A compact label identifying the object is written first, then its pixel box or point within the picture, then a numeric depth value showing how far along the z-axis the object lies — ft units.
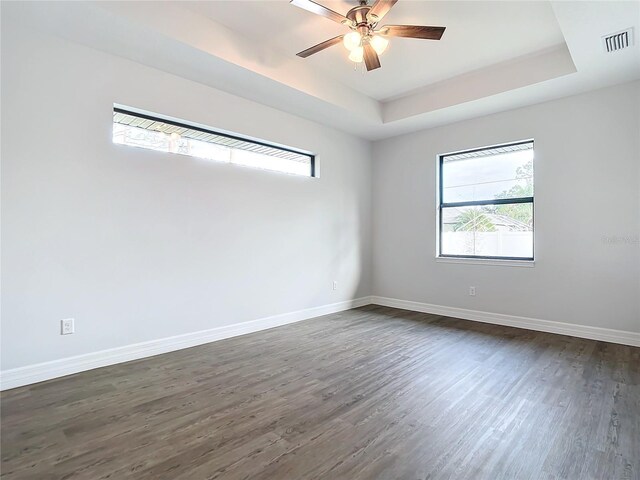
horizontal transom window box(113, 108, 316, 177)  10.51
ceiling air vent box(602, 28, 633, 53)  8.99
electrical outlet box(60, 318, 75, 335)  9.06
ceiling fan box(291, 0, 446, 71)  8.20
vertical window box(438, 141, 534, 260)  14.16
